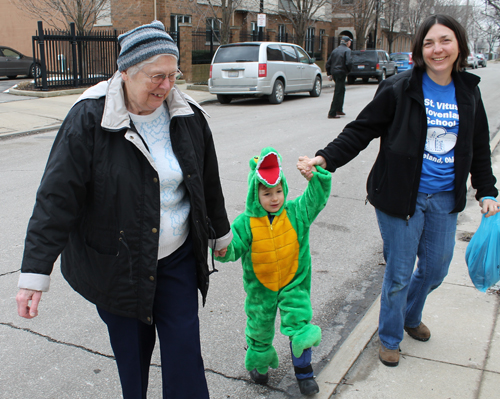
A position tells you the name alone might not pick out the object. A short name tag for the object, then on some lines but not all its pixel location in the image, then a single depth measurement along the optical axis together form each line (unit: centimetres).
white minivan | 1514
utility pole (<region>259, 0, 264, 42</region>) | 2523
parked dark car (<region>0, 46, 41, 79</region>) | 2152
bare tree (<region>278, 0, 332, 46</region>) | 2613
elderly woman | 196
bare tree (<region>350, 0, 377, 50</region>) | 3347
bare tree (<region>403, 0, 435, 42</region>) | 4447
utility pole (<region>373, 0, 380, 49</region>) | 3293
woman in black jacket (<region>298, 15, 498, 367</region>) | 276
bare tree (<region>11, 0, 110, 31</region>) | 1892
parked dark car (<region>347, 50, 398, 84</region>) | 2606
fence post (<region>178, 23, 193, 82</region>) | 2223
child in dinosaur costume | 263
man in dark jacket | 1281
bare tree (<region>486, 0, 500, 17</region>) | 1328
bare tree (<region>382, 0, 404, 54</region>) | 3966
